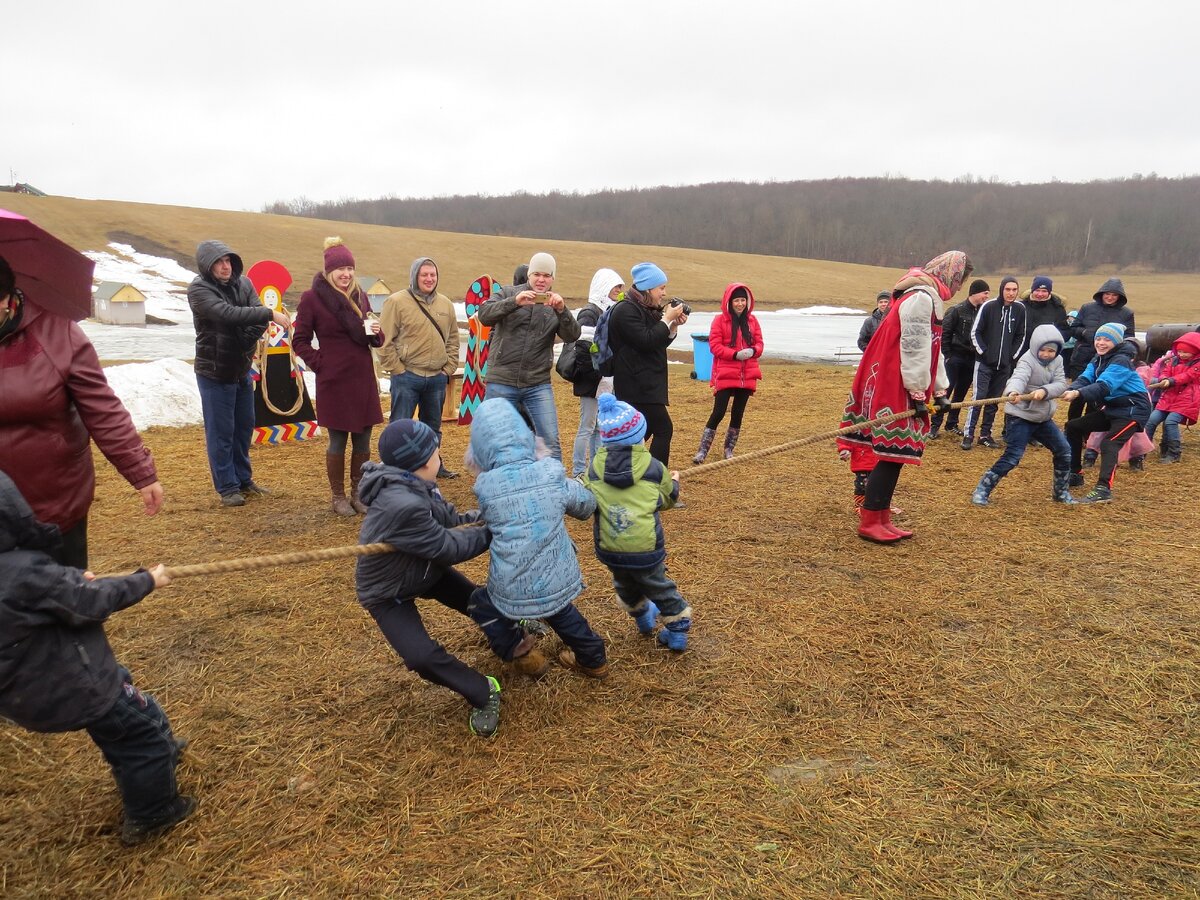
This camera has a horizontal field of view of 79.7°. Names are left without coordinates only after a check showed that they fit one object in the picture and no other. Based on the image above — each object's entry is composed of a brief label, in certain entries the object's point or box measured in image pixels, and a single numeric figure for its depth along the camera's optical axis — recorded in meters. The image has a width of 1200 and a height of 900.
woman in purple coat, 5.72
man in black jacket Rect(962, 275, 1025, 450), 8.47
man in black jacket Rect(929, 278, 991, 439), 8.98
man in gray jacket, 5.72
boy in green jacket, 3.53
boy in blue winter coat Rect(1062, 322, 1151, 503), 6.72
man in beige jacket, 6.07
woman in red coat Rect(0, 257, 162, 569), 2.72
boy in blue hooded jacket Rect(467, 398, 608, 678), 3.14
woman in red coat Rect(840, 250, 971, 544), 5.14
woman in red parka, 7.14
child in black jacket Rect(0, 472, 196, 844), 2.15
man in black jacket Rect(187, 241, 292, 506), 5.81
